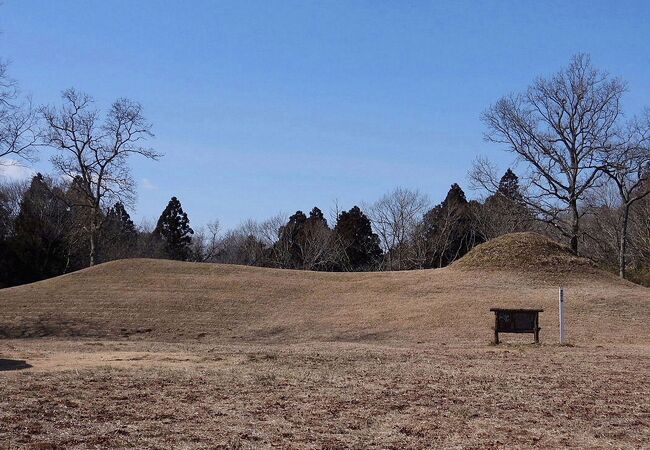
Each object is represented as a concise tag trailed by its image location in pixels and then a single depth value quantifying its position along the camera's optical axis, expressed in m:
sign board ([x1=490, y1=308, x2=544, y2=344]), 17.62
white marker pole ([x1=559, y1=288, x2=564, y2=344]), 18.25
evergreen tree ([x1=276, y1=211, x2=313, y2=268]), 62.71
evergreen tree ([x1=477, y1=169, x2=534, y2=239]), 48.12
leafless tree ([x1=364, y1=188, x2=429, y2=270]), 62.78
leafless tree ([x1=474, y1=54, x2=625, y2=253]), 45.44
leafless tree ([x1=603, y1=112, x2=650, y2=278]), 43.91
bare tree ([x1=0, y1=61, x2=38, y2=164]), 32.07
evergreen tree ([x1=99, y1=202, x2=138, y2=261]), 58.78
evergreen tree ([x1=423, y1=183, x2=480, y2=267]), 61.19
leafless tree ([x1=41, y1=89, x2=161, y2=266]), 45.09
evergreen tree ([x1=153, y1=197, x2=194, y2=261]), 67.12
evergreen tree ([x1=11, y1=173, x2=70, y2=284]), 49.75
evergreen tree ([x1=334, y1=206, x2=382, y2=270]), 63.88
